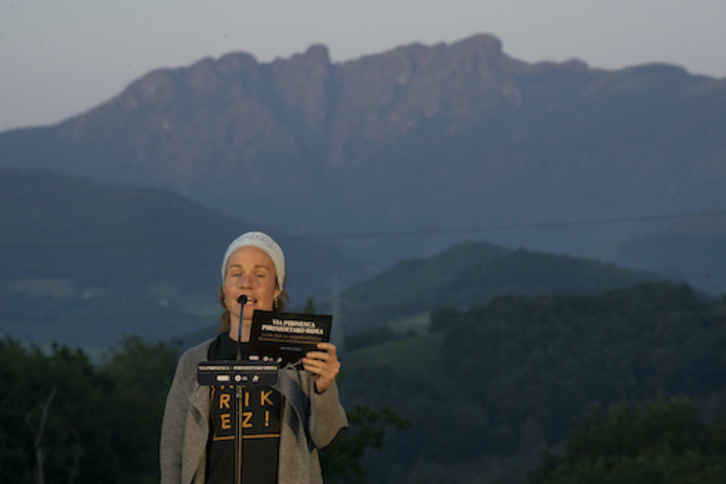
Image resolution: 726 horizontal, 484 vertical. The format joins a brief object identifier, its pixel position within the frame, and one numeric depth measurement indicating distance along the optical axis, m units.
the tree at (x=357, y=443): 44.53
